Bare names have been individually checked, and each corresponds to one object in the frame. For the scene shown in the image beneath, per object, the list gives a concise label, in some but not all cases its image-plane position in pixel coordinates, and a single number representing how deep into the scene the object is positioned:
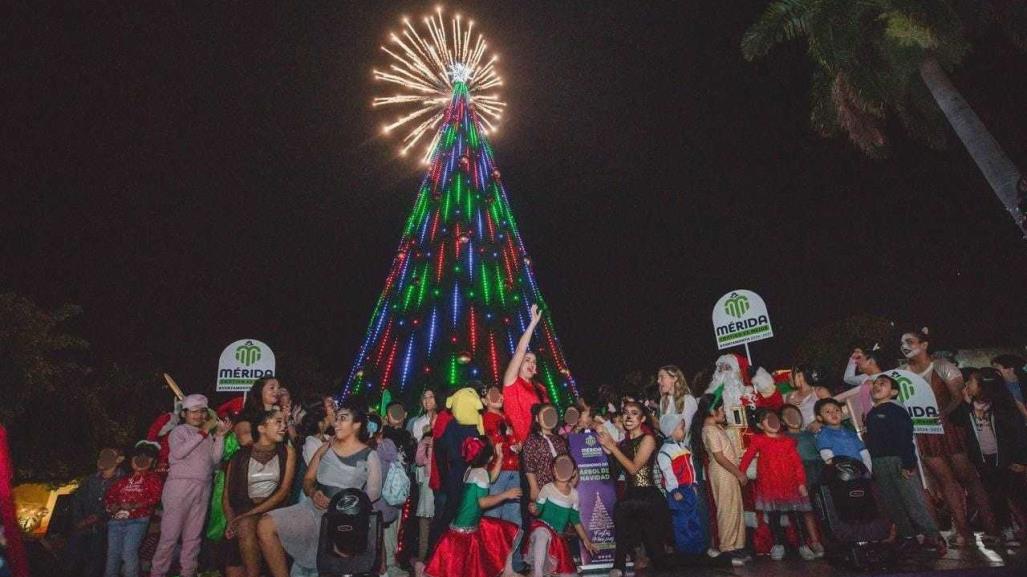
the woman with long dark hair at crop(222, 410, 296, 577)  5.80
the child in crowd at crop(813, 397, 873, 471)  6.91
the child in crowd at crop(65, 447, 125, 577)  7.18
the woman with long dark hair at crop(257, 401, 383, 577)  5.42
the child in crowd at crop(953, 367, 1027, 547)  7.25
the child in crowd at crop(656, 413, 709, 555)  6.84
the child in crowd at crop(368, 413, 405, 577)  7.09
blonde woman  7.48
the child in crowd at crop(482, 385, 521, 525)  6.54
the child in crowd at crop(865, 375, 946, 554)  6.45
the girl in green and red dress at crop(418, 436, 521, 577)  5.95
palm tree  11.16
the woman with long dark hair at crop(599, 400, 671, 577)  6.58
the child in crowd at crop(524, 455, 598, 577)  6.05
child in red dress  7.02
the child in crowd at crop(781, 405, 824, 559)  7.47
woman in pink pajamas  6.51
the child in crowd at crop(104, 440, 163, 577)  6.72
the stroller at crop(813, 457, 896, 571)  5.82
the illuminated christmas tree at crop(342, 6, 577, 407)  18.77
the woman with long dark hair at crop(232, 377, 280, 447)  7.16
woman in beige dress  6.94
